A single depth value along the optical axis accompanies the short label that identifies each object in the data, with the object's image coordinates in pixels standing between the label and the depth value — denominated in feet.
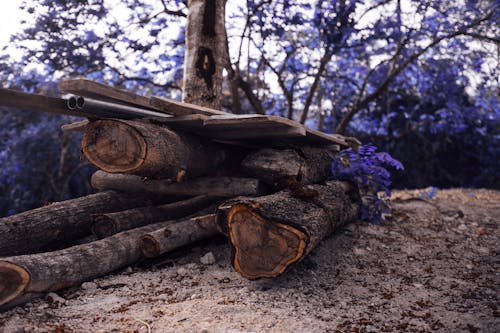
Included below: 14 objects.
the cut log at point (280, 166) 11.37
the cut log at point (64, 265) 7.83
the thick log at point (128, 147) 9.11
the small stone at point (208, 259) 10.88
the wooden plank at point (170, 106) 10.13
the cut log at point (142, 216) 11.34
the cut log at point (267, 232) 8.48
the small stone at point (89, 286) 9.24
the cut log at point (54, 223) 10.25
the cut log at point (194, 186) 11.80
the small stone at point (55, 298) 8.41
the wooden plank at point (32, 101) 8.02
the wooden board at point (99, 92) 8.31
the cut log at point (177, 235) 10.43
